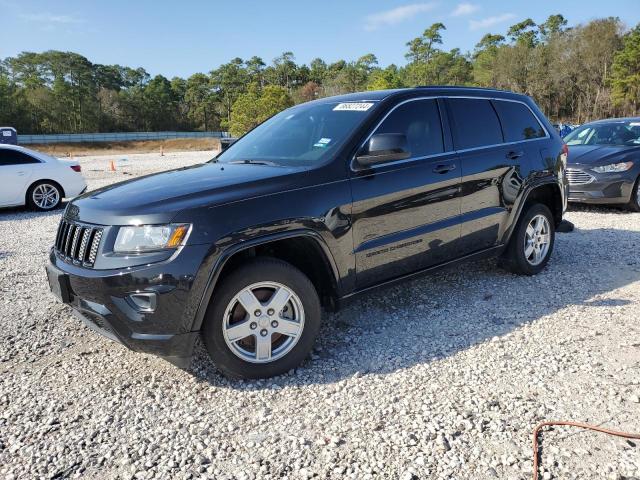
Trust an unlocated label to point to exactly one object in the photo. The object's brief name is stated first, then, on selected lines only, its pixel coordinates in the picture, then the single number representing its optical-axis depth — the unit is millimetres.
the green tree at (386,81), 60047
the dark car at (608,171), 8242
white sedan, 10023
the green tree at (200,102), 102031
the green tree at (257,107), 56500
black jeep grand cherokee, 2830
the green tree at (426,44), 92875
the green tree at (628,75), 58003
